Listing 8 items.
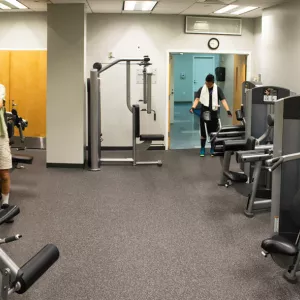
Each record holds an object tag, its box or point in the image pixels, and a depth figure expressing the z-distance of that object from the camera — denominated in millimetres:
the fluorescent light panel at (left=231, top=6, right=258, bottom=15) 7609
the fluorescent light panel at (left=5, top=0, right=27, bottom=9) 7266
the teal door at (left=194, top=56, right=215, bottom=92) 14133
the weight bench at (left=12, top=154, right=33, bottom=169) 5262
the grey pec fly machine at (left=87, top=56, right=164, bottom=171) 6781
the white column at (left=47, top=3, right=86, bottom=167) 6746
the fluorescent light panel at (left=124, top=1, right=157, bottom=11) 7220
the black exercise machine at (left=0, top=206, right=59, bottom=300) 1865
